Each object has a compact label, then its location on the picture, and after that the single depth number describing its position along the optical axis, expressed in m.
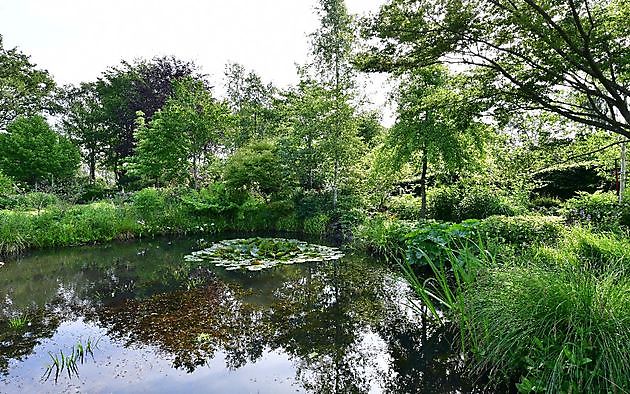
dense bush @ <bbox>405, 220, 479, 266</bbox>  6.17
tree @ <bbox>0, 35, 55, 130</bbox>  19.08
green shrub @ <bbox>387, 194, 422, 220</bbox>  10.64
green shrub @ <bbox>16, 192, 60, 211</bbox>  12.62
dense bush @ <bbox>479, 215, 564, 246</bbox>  5.76
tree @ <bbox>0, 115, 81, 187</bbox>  17.45
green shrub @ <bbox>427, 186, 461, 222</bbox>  10.06
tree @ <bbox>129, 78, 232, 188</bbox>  13.69
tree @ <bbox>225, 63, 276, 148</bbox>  17.12
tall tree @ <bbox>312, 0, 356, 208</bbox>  13.72
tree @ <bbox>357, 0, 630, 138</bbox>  4.21
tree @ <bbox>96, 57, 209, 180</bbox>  19.14
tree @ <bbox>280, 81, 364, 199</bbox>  11.80
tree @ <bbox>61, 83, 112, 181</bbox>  22.14
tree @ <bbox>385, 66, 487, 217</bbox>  8.56
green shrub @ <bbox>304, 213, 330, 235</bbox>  11.87
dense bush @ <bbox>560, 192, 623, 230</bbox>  6.06
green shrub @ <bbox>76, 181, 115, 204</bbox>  17.60
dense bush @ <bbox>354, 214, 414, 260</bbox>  7.95
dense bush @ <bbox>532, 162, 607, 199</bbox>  12.34
